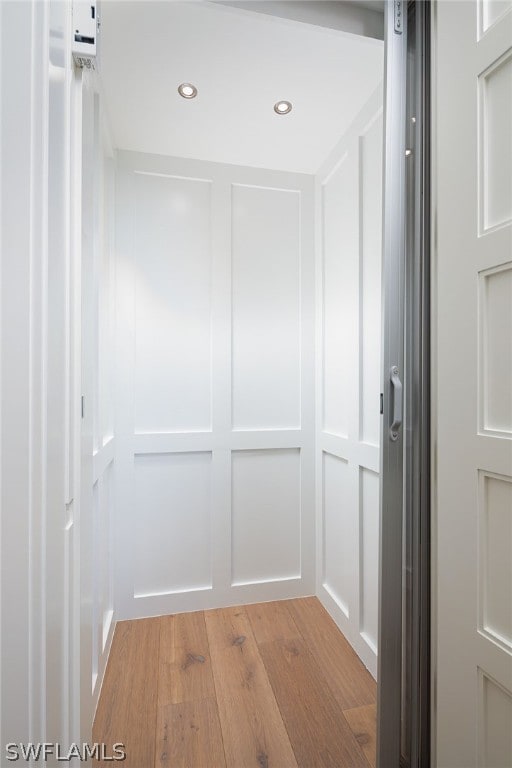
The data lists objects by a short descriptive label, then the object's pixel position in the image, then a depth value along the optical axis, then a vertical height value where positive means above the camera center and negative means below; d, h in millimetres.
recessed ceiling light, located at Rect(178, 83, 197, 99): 1503 +1149
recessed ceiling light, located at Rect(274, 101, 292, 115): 1600 +1154
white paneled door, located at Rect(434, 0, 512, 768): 780 +3
